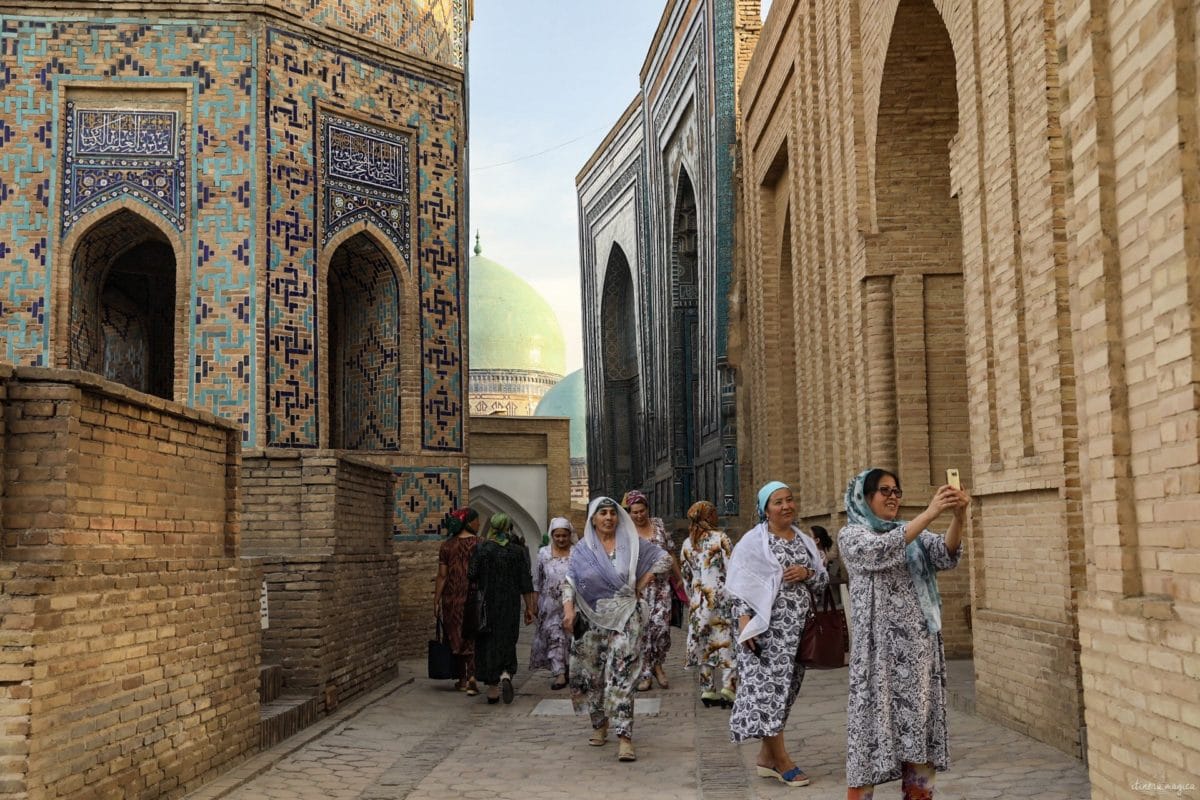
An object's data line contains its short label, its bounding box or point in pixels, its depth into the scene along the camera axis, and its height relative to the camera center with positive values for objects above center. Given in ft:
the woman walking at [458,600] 31.71 -1.79
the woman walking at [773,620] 19.04 -1.45
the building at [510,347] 139.85 +19.27
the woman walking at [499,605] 30.53 -1.84
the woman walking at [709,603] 28.25 -1.78
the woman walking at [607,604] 22.77 -1.42
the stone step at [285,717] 23.34 -3.52
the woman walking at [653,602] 31.53 -1.91
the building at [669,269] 59.41 +14.57
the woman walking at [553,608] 33.42 -2.18
